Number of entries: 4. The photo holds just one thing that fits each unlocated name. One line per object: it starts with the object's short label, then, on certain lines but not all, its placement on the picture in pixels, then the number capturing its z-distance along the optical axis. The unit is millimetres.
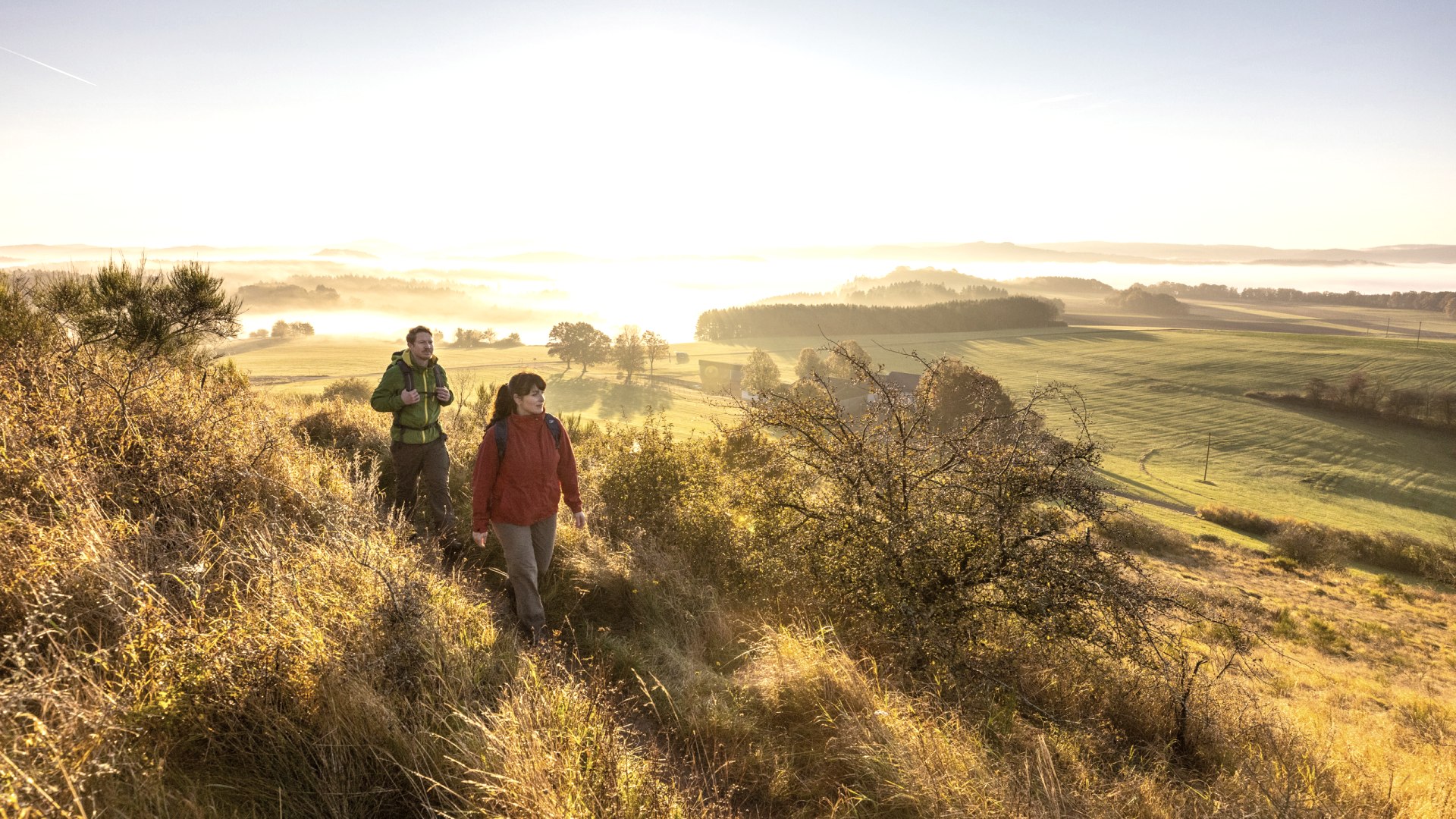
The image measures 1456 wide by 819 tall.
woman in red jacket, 4766
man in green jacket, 6074
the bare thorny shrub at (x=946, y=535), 4594
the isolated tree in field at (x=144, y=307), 9898
